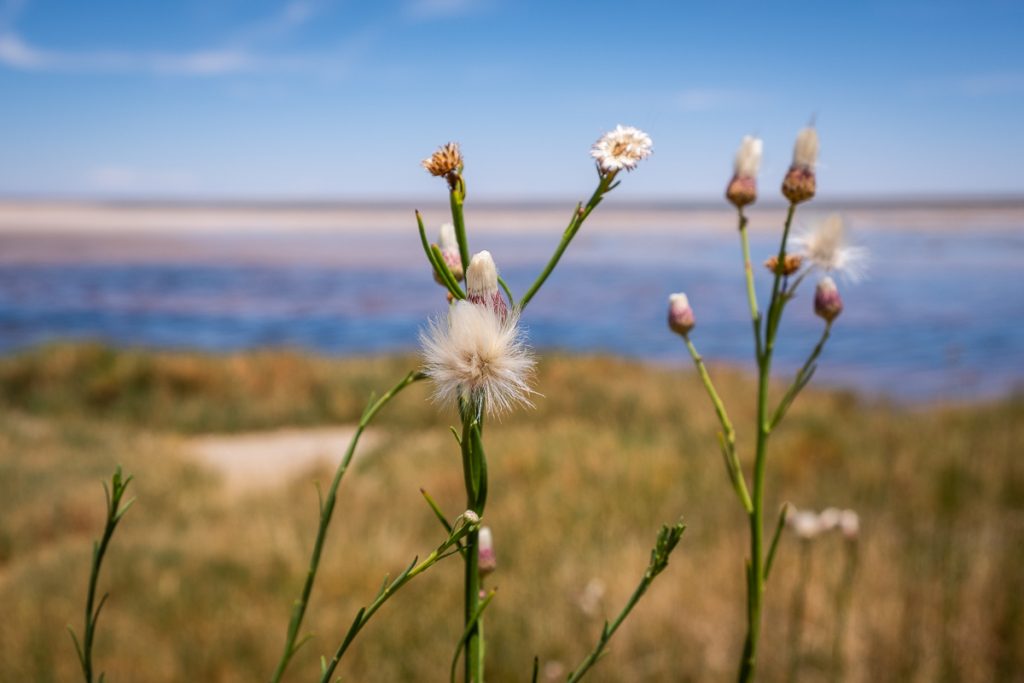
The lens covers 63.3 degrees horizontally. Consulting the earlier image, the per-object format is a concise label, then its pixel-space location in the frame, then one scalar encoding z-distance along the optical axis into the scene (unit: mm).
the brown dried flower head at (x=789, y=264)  264
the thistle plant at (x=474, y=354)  158
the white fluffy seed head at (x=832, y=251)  278
